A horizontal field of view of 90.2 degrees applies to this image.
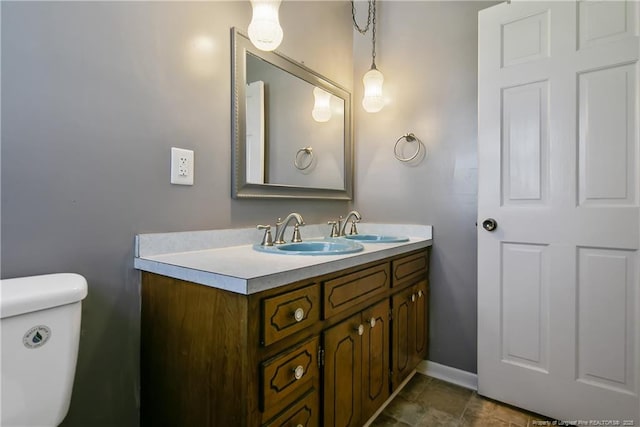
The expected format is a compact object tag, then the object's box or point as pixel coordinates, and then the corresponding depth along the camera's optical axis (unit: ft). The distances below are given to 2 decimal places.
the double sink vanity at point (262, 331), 2.70
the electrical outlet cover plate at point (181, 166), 3.78
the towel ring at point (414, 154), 6.04
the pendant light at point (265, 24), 4.04
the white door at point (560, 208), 4.17
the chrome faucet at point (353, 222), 6.17
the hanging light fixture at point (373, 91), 5.95
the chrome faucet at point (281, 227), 4.70
